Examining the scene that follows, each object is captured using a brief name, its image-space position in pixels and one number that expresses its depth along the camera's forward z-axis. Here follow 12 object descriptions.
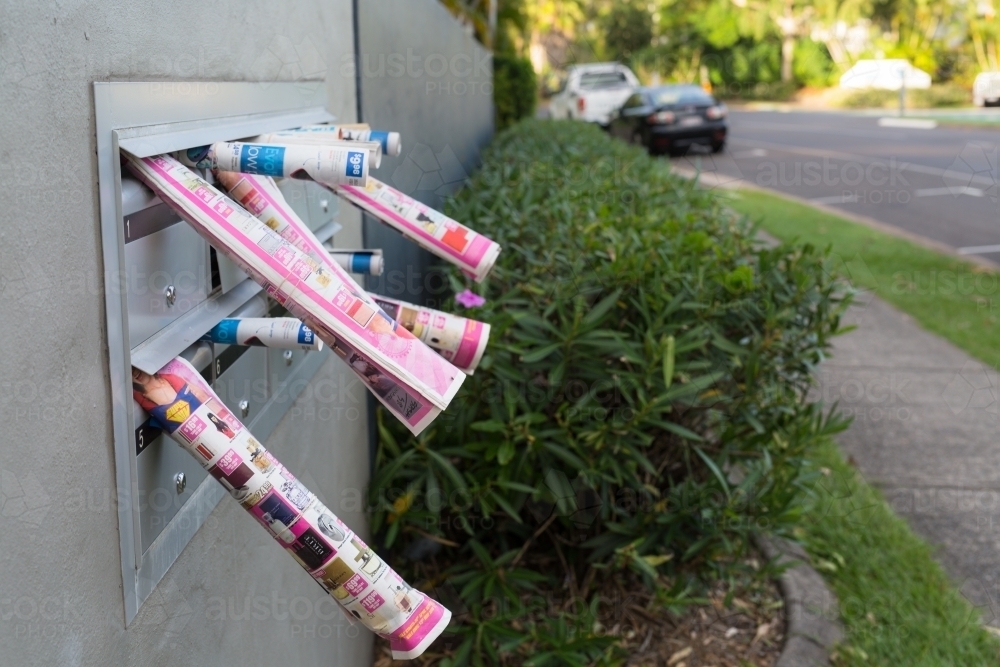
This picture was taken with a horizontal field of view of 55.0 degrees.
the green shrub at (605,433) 2.50
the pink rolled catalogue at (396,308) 1.29
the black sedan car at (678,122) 16.92
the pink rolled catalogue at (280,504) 1.08
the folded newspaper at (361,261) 1.65
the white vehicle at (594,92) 21.89
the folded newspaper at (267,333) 1.19
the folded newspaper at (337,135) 1.30
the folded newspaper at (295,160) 1.15
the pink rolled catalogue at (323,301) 1.07
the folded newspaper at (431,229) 1.49
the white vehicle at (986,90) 23.63
